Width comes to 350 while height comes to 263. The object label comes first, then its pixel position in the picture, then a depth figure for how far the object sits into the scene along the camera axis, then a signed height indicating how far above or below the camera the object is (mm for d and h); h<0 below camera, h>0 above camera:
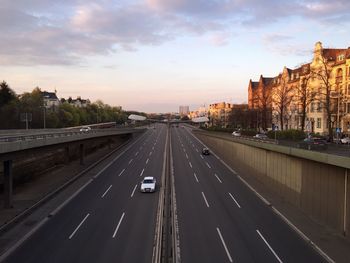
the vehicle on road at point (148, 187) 42969 -7262
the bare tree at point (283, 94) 75688 +3859
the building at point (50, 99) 188125 +6999
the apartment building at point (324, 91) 66625 +4013
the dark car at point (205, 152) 81562 -7060
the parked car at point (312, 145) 28848 -2067
